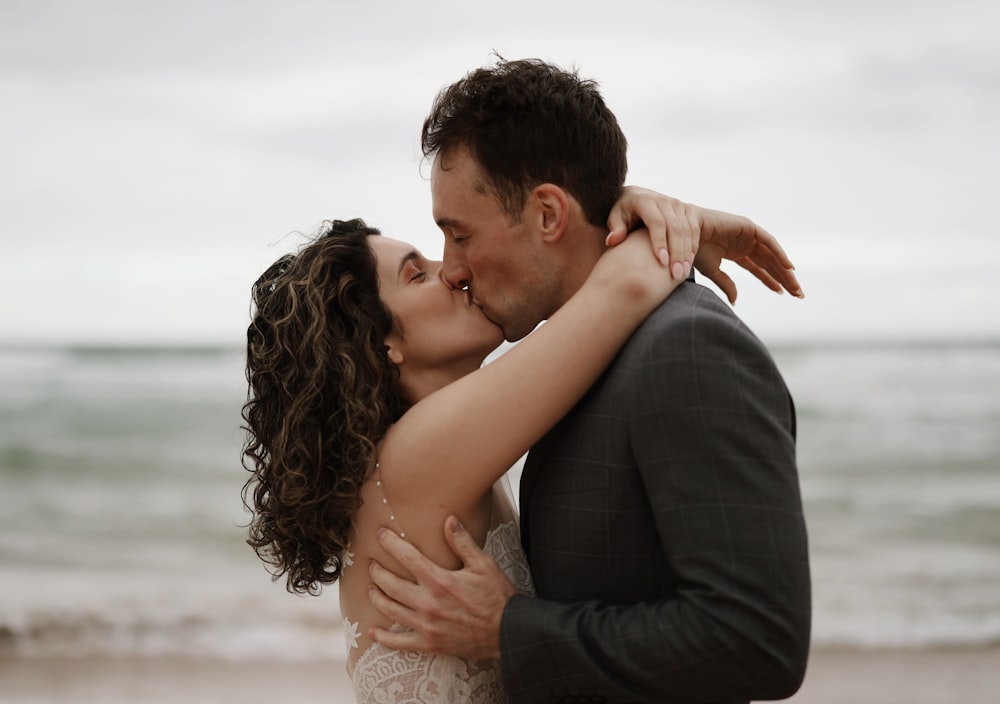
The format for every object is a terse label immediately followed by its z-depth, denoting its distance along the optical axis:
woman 2.17
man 1.87
